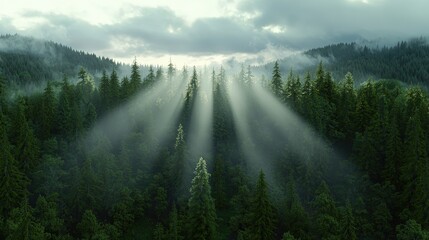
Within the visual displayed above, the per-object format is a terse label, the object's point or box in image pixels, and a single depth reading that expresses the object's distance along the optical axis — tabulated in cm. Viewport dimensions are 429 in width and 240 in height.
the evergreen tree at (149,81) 11588
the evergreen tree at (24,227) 5322
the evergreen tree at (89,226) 6525
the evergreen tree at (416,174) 6512
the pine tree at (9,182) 7019
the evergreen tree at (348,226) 5522
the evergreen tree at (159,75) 12104
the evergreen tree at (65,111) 9450
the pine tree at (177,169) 7881
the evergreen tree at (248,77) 10549
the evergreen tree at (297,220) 6156
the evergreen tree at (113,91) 10712
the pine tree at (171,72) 12555
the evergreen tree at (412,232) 5819
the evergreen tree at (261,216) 5803
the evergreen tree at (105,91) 10756
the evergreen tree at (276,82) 9850
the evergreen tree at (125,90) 10680
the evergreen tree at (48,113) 9500
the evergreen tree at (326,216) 5728
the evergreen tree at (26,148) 8094
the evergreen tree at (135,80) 11038
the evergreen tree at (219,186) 7931
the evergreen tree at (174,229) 6369
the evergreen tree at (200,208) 5641
